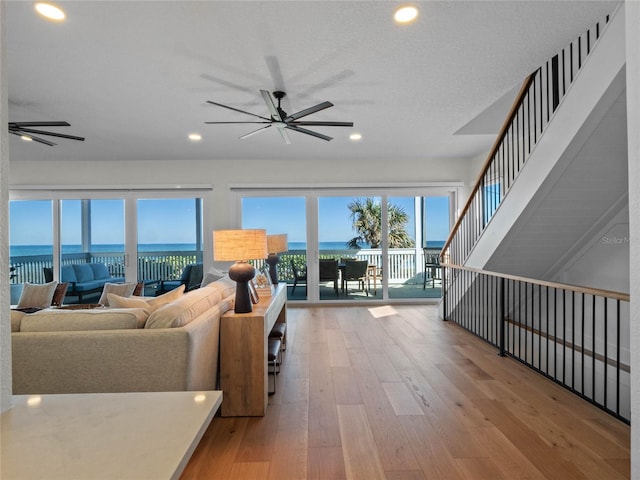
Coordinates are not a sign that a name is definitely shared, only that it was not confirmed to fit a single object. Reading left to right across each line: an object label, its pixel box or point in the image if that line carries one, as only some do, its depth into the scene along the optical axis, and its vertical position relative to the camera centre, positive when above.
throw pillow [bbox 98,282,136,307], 4.02 -0.63
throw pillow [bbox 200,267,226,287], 4.33 -0.52
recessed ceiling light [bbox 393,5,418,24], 2.17 +1.46
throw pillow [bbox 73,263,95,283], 5.96 -0.61
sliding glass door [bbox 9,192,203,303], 6.06 +0.03
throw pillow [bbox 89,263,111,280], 6.11 -0.61
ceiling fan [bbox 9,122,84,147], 3.42 +1.15
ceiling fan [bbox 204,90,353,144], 2.98 +1.15
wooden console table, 2.36 -0.90
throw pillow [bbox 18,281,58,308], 3.90 -0.68
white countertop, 0.62 -0.42
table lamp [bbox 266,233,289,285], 4.23 -0.17
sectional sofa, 1.90 -0.65
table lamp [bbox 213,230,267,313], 2.52 -0.12
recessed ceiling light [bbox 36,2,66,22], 2.12 +1.45
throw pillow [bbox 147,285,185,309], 2.39 -0.46
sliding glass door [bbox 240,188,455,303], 6.27 -0.03
